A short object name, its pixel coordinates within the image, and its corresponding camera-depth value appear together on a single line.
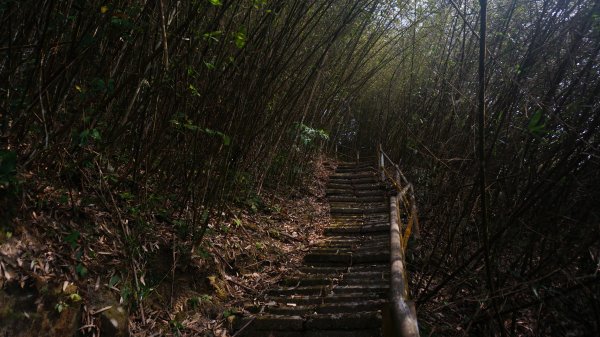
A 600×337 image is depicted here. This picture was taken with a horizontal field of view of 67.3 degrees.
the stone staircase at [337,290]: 2.82
